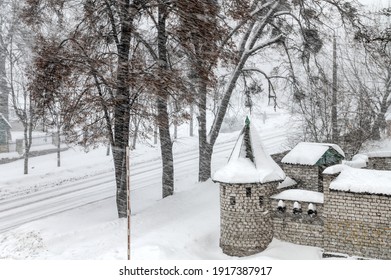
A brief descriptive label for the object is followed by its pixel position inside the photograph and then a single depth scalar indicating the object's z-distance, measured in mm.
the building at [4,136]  29219
